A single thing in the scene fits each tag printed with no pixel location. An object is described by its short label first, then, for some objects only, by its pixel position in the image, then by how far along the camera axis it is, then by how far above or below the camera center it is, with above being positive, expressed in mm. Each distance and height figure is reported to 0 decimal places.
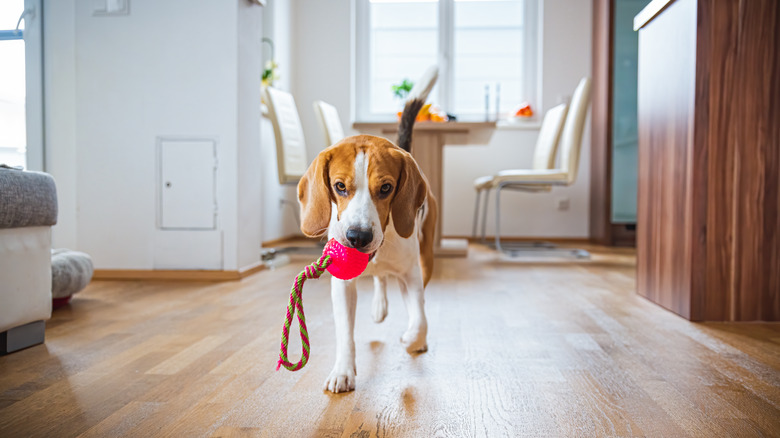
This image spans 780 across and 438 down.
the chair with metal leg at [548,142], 4449 +365
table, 4246 +339
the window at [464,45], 5992 +1393
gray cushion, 2141 -303
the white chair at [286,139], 4086 +336
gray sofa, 1562 -182
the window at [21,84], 2846 +471
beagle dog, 1191 -48
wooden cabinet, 1990 +102
